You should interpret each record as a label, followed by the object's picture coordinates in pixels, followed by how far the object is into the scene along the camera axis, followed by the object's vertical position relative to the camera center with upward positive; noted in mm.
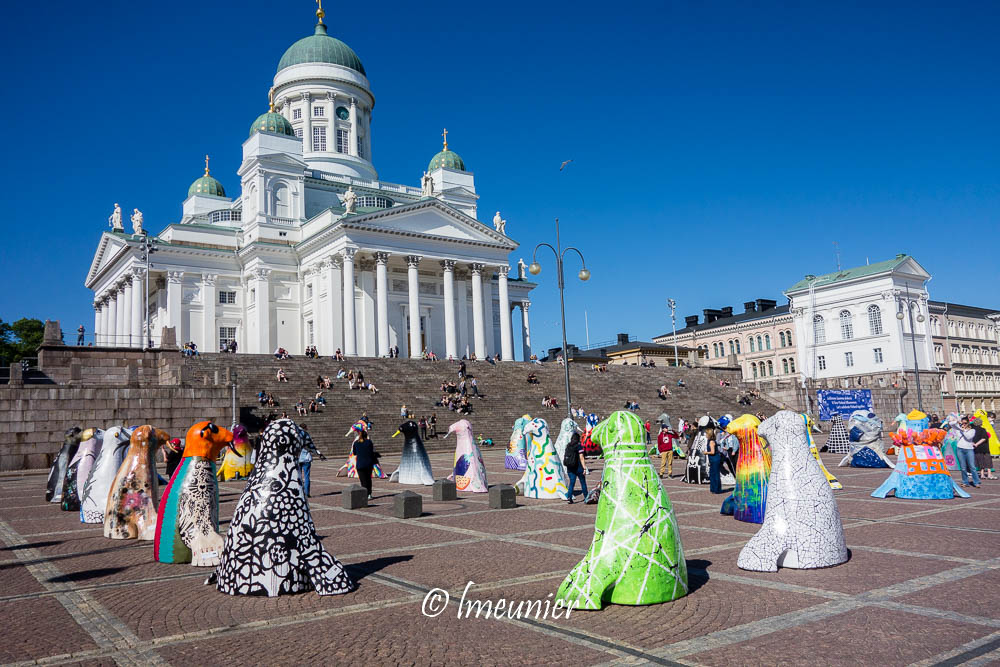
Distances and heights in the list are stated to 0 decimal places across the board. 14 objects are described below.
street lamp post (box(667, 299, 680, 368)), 72312 +9950
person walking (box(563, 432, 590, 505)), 14570 -741
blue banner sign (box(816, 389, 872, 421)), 40094 +269
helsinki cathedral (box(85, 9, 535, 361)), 55562 +12530
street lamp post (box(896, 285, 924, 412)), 71794 +9358
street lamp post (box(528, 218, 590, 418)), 28047 +5464
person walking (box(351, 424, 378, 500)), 16297 -591
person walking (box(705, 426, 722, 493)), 16156 -1094
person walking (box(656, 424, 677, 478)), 20297 -835
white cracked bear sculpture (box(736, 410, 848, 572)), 8227 -1248
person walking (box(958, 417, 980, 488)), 16109 -1126
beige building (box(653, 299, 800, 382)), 81125 +8175
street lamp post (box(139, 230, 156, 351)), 43822 +12858
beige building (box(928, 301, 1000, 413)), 77562 +4801
